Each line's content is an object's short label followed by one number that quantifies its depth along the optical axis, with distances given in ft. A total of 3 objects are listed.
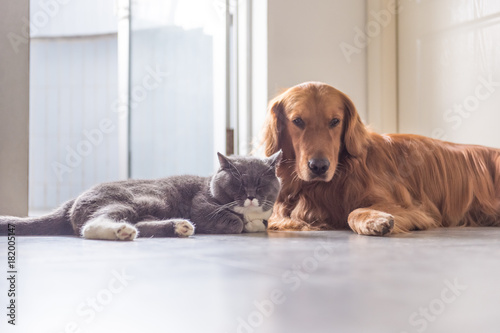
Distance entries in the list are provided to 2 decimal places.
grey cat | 5.40
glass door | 9.45
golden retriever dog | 6.15
